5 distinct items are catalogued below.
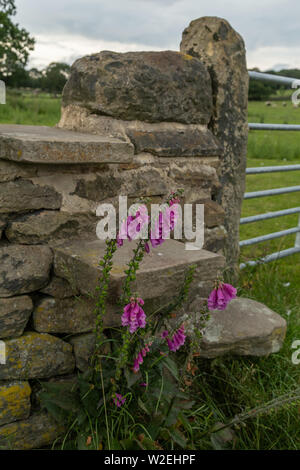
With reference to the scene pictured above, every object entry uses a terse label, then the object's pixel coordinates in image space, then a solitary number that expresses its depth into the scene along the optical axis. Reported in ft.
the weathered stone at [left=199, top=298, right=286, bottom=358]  6.59
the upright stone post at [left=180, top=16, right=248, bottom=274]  7.61
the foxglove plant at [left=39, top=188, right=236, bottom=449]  4.64
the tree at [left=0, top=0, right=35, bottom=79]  74.84
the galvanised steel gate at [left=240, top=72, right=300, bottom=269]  9.82
